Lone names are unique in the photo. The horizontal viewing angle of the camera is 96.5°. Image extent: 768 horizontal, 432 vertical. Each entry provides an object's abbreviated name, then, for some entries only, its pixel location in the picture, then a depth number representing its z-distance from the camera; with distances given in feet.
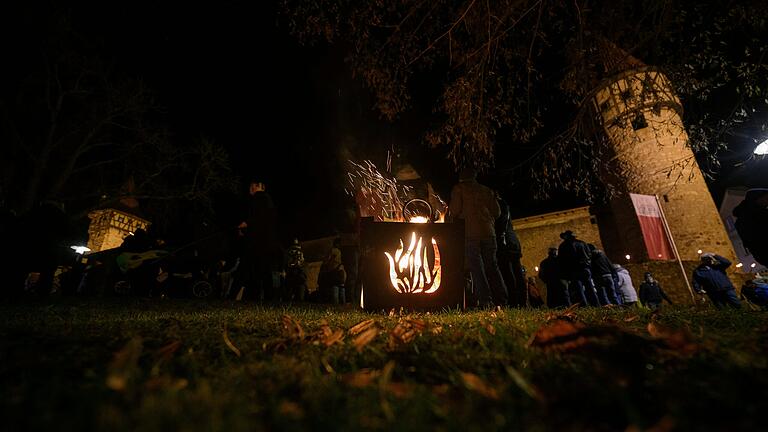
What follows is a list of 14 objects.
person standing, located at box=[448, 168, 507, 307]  20.13
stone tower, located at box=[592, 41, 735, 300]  69.05
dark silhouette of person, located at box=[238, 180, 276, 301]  25.89
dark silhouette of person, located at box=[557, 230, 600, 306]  28.32
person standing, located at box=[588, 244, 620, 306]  31.22
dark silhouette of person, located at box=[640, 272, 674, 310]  37.67
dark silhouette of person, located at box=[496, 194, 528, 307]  23.25
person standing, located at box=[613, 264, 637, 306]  36.91
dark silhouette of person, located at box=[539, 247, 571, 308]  30.37
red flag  63.82
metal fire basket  15.88
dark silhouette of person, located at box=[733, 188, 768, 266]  16.06
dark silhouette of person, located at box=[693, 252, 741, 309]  26.08
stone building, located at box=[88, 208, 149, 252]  97.14
